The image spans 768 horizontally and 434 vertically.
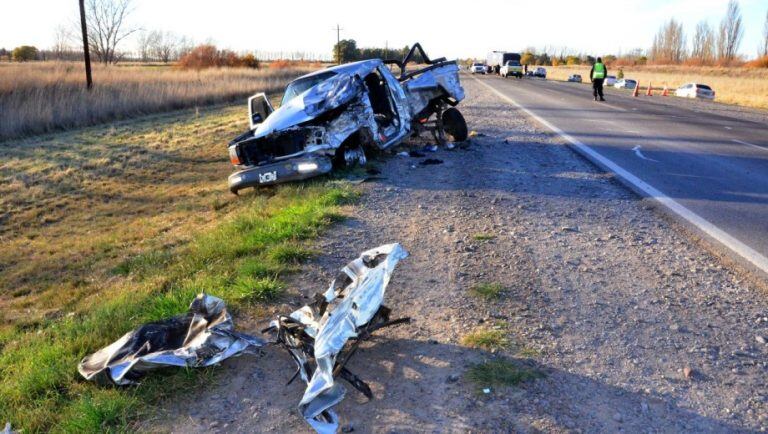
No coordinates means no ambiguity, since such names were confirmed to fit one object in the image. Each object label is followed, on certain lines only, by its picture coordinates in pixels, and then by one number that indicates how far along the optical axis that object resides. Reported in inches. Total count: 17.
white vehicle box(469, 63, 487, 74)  2599.2
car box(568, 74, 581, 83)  2134.4
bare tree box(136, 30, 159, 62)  2605.1
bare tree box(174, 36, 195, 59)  2560.5
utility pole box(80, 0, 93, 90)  935.0
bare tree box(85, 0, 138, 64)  1820.1
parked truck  2350.0
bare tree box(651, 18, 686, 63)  3771.4
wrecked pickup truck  337.1
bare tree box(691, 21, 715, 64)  3373.5
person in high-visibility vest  890.7
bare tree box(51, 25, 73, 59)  1920.5
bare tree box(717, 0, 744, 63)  3176.7
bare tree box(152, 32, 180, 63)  2701.8
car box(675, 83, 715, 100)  1264.8
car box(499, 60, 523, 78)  2111.2
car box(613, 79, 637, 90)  1722.7
